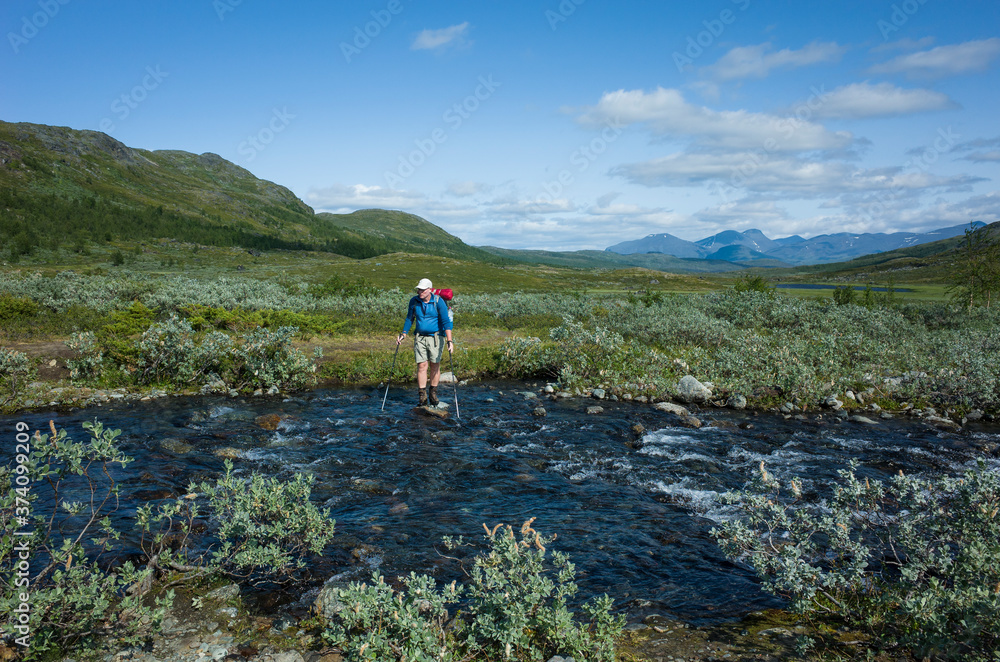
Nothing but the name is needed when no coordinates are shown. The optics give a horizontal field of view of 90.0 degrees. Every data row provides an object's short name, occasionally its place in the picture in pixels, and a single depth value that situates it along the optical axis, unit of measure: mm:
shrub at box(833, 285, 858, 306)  38041
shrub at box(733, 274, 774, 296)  44188
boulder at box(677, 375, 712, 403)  17000
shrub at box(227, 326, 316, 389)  17609
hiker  15508
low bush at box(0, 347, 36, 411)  15039
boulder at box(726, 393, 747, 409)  16438
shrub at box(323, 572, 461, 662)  4727
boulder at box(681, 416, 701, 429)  14667
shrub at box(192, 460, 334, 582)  6473
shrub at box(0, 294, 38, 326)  24812
